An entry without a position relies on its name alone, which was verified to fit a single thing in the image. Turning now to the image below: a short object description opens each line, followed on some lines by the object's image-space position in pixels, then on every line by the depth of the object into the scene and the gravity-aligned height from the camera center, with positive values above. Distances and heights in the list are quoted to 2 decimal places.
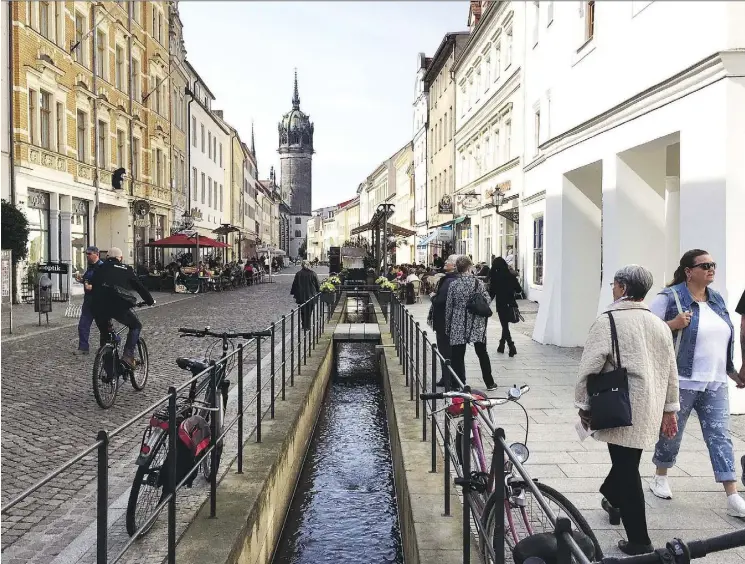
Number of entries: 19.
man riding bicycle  9.89 -0.48
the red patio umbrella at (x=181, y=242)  32.72 +0.68
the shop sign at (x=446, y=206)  38.75 +2.64
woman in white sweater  4.19 -0.62
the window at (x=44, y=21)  24.23 +7.49
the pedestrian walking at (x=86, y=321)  12.59 -1.03
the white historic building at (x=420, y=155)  52.36 +7.46
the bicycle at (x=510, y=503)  3.67 -1.22
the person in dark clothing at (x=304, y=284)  16.86 -0.57
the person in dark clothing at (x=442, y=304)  9.15 -0.55
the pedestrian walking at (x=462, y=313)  8.92 -0.63
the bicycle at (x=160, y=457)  4.54 -1.19
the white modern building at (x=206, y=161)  48.44 +6.66
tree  16.97 +0.62
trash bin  16.31 -0.87
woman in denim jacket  4.98 -0.63
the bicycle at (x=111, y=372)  8.49 -1.34
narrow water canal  6.34 -2.37
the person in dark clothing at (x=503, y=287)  11.94 -0.44
